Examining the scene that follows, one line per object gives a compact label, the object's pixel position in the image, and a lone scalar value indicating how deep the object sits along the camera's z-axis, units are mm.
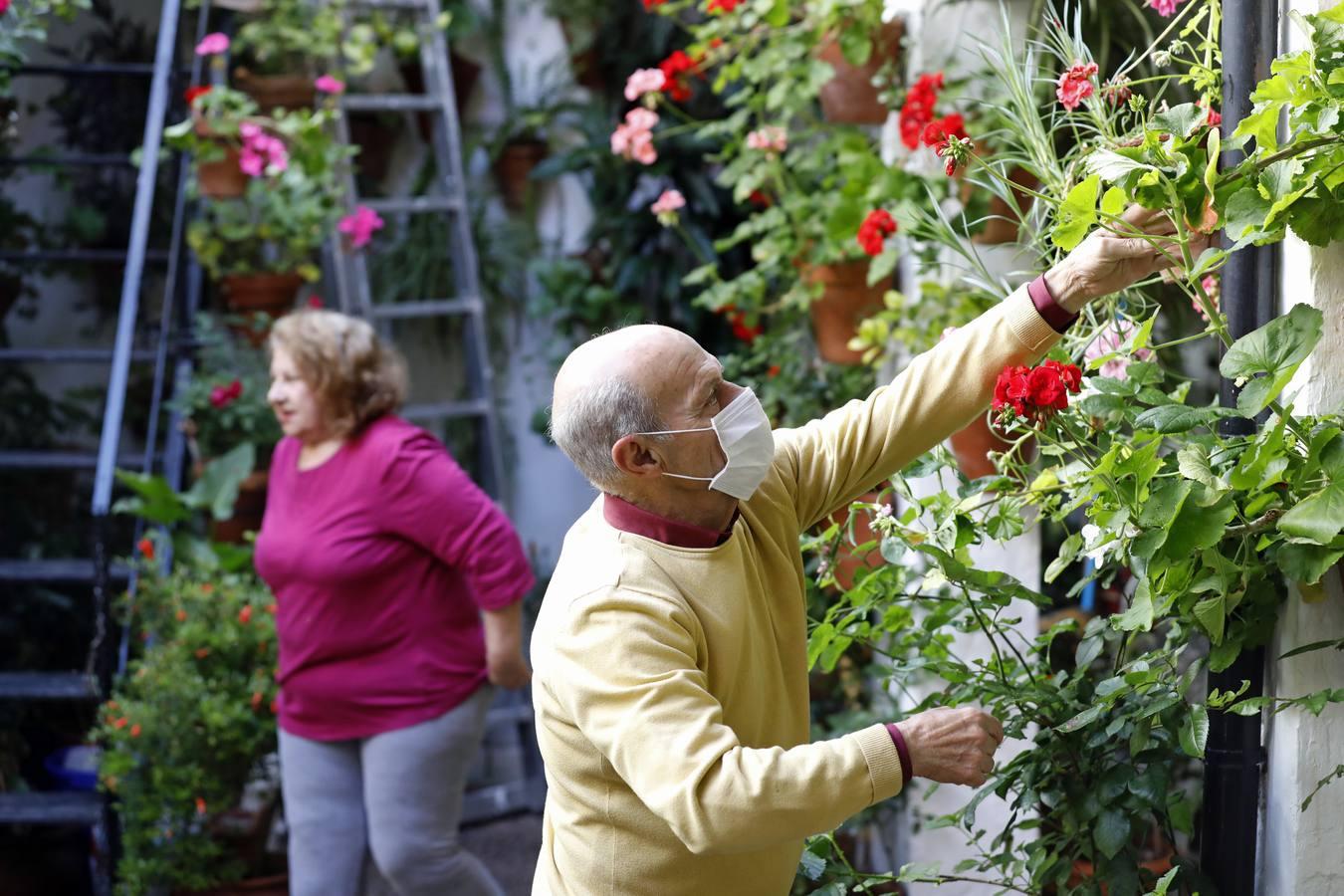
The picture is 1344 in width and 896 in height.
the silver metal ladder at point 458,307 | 4770
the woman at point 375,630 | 3068
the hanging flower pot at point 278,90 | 4699
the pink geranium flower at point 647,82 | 3410
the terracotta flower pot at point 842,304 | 3270
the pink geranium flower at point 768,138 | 3312
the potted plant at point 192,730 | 3518
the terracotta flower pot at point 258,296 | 4508
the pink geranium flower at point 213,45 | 4445
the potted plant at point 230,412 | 4273
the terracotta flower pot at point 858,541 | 2883
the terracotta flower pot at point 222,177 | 4375
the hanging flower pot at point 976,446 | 2682
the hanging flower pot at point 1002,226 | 2705
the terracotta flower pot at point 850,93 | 3113
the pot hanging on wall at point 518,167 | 5266
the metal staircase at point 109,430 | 3541
